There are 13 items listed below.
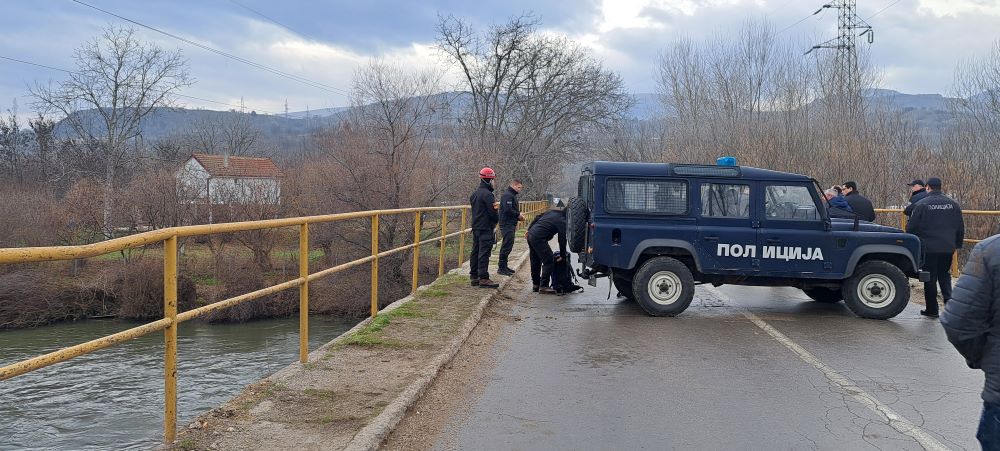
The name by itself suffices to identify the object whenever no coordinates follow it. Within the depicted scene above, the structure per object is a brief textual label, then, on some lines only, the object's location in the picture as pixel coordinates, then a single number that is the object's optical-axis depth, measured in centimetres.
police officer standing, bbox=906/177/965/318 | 984
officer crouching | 1124
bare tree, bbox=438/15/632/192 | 4931
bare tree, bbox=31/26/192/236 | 4834
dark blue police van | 940
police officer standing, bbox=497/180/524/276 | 1168
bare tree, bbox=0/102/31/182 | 5162
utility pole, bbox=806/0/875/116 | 3147
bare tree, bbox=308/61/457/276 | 3466
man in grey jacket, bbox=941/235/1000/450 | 311
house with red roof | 3509
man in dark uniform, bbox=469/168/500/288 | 1112
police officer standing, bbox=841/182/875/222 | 1256
